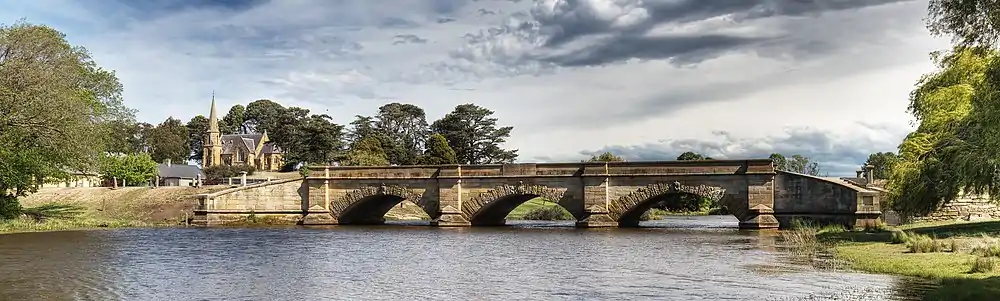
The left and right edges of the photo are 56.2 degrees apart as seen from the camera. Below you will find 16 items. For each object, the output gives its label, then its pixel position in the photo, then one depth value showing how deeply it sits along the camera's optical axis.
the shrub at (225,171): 103.82
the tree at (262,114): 135.25
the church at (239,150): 121.94
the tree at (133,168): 88.56
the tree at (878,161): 113.06
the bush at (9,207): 41.88
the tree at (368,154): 85.06
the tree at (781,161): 134.68
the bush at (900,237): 24.45
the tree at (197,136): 132.50
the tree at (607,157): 95.72
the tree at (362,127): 111.11
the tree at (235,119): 138.12
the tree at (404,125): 112.25
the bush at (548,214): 62.76
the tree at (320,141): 101.56
